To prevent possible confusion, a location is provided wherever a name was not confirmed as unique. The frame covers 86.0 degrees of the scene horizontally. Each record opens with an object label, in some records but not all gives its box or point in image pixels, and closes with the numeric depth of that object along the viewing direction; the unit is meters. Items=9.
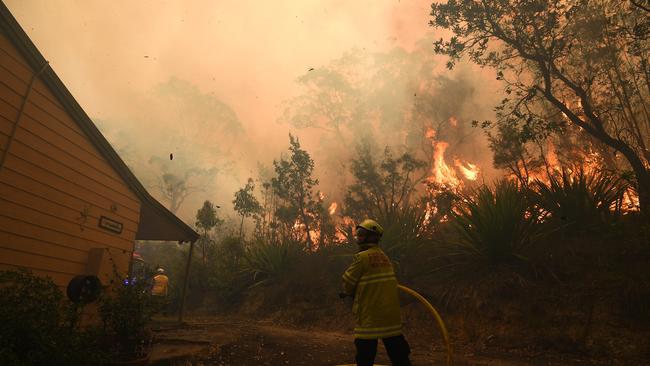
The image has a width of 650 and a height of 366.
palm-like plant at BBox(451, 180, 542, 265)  7.03
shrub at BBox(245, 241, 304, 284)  12.78
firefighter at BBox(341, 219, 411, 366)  2.67
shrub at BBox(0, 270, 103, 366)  2.97
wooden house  5.00
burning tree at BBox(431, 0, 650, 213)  8.08
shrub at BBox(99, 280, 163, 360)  4.42
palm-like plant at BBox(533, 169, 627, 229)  7.35
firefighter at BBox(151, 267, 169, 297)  10.84
